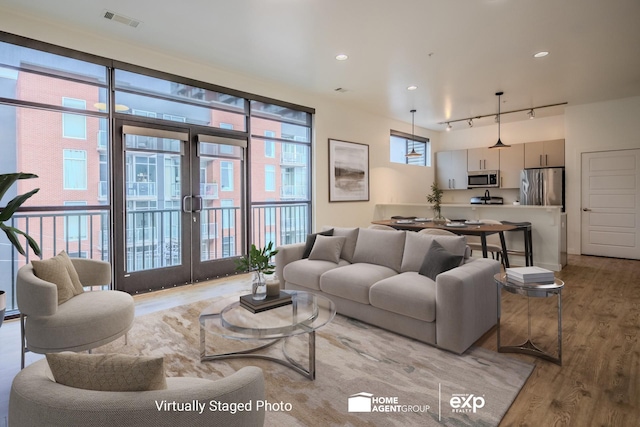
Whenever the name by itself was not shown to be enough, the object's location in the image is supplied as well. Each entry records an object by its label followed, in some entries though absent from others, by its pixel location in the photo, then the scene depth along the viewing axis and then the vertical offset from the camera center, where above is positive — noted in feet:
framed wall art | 20.51 +2.12
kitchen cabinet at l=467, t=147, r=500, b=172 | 25.89 +3.51
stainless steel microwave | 25.82 +1.99
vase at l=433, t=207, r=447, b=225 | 17.64 -0.68
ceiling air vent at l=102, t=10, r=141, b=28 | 10.68 +5.97
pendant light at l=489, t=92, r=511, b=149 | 18.86 +4.84
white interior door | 20.15 +0.02
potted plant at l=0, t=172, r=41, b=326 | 7.70 -0.01
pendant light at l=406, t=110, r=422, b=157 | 22.86 +5.43
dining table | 15.25 -1.04
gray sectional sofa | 8.36 -2.20
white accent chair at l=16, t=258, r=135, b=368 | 6.86 -2.33
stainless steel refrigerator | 22.22 +1.19
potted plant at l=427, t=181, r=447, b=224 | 19.27 +0.28
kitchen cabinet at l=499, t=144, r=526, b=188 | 24.70 +2.88
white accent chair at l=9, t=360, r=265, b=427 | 2.78 -1.67
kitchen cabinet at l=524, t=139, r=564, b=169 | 22.90 +3.46
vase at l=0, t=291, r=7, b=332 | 7.58 -2.16
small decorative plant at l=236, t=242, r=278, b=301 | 8.17 -1.46
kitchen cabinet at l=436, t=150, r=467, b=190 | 27.76 +2.93
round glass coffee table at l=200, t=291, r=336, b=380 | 6.85 -2.46
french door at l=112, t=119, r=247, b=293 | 13.15 +0.09
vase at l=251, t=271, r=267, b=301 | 8.43 -2.00
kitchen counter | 17.37 -1.00
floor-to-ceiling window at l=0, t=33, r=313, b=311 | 11.20 +1.88
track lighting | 21.29 +6.13
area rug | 6.10 -3.65
